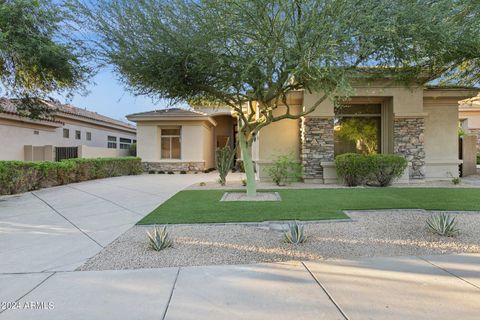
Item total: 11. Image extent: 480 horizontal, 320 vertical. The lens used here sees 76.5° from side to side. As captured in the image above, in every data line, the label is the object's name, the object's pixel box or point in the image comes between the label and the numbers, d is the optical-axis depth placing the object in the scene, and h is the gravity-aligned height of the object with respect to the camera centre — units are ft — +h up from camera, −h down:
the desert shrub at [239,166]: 69.37 -1.30
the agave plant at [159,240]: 16.35 -4.28
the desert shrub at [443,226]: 18.08 -4.06
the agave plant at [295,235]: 17.11 -4.27
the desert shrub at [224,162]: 42.80 -0.18
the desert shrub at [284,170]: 41.86 -1.38
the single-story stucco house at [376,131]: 42.65 +4.23
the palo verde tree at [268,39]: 21.77 +9.52
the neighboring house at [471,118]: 82.61 +11.20
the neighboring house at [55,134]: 52.08 +6.13
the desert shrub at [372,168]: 38.88 -1.13
